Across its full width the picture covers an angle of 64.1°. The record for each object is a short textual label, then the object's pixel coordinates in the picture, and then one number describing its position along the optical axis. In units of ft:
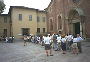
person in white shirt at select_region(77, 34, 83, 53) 18.81
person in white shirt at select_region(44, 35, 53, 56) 17.76
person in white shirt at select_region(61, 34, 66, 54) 19.14
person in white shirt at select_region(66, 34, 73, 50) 20.63
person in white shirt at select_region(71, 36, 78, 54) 18.49
